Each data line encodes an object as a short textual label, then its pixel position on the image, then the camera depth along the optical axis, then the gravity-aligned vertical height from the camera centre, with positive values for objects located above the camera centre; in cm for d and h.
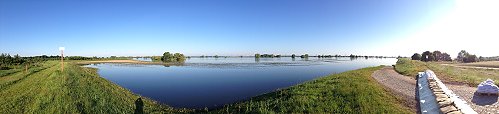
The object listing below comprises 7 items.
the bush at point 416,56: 11212 +3
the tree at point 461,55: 10831 +35
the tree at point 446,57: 11008 -47
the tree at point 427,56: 10300 +0
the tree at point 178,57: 13825 +36
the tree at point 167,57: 13424 +37
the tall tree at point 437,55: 10756 +39
